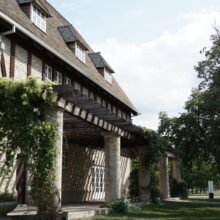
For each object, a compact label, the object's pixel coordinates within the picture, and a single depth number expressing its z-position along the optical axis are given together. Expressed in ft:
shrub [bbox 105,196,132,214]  44.24
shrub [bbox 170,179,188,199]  91.35
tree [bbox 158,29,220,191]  95.61
